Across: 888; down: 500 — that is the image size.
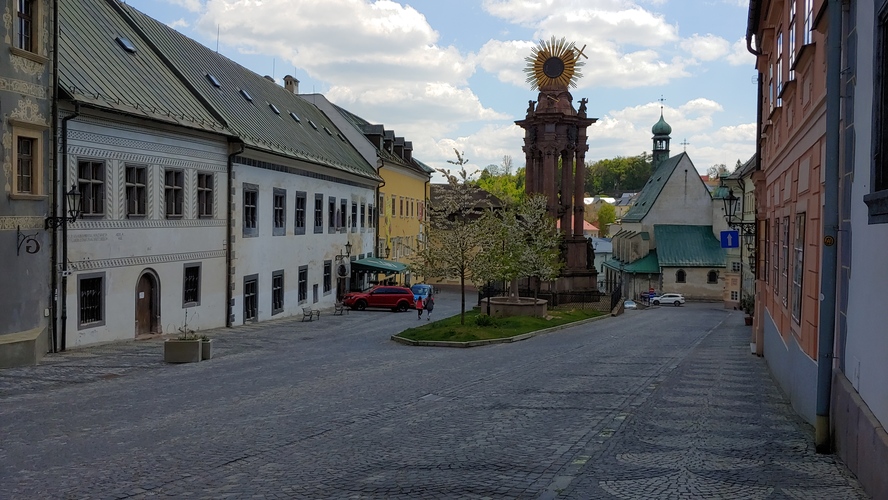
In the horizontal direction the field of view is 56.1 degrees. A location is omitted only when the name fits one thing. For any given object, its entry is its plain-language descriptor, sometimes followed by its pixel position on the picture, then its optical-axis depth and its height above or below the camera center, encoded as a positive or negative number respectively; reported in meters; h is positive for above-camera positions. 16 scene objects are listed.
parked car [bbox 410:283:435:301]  46.73 -3.12
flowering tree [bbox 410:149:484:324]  31.45 -0.03
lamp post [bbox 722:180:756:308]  31.90 +0.91
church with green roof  76.00 -0.20
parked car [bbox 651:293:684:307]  71.88 -5.32
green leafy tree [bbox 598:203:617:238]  144.25 +3.50
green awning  46.84 -1.77
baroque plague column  47.66 +5.30
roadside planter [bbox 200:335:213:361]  21.36 -2.98
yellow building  55.41 +2.60
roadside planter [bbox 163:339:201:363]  20.53 -2.93
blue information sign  41.69 -0.03
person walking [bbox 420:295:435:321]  38.49 -3.23
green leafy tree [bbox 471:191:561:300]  32.62 -0.35
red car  42.94 -3.27
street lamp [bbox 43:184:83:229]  20.56 +0.46
